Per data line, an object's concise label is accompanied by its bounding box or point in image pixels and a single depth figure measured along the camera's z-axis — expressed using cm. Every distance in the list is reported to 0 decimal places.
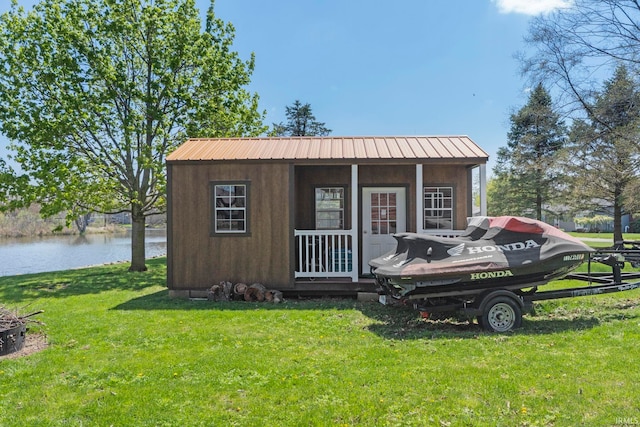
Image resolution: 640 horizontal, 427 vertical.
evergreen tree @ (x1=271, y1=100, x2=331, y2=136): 3559
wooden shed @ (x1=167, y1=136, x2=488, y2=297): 791
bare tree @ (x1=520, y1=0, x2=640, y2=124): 1178
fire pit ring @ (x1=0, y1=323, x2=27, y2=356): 477
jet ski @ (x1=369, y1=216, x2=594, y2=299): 533
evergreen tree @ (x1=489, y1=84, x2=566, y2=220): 2316
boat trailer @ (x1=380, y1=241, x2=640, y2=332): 541
